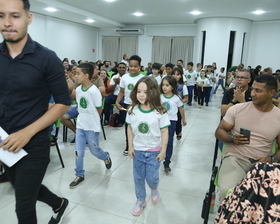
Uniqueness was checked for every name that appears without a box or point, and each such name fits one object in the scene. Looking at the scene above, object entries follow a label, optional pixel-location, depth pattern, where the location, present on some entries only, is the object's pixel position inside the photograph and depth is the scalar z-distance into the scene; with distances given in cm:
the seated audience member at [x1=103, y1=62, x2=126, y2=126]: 513
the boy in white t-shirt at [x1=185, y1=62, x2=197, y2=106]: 779
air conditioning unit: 1318
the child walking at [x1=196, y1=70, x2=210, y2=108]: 764
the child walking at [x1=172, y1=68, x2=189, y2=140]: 416
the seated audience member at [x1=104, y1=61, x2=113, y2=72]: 867
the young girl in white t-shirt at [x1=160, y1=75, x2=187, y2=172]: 287
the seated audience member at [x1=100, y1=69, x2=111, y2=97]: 549
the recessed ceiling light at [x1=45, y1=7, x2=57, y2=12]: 908
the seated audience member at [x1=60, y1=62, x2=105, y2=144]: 371
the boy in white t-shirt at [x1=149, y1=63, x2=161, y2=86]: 547
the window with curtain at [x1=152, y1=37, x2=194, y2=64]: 1299
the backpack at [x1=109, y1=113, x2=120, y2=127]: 501
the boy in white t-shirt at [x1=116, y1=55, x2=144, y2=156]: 338
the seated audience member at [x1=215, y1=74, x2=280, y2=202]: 191
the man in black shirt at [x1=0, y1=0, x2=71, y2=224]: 110
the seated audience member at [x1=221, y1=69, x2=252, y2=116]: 276
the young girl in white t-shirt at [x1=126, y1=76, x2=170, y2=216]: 197
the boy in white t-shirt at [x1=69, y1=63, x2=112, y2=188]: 255
